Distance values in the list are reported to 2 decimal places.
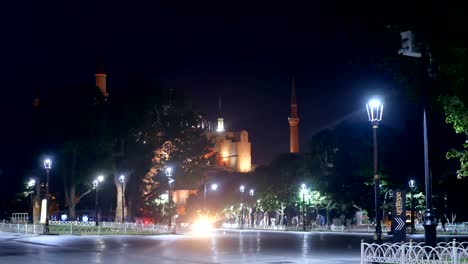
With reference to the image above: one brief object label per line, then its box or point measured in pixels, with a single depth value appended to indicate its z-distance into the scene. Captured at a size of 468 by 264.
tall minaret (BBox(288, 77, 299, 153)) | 109.70
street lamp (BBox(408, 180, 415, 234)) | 51.16
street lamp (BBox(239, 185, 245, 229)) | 75.04
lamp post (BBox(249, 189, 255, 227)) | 76.54
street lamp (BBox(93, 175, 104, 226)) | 56.03
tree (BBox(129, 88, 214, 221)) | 63.19
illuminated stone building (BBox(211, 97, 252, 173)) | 123.50
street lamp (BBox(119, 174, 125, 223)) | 58.03
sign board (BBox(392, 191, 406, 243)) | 21.62
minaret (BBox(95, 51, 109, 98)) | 85.19
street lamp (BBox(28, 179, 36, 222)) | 64.16
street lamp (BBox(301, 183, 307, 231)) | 59.44
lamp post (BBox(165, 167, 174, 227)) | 49.74
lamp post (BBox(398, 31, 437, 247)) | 17.39
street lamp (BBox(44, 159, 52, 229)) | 44.82
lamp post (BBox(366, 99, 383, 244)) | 22.03
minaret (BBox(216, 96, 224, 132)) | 134.62
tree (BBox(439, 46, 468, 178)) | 17.35
